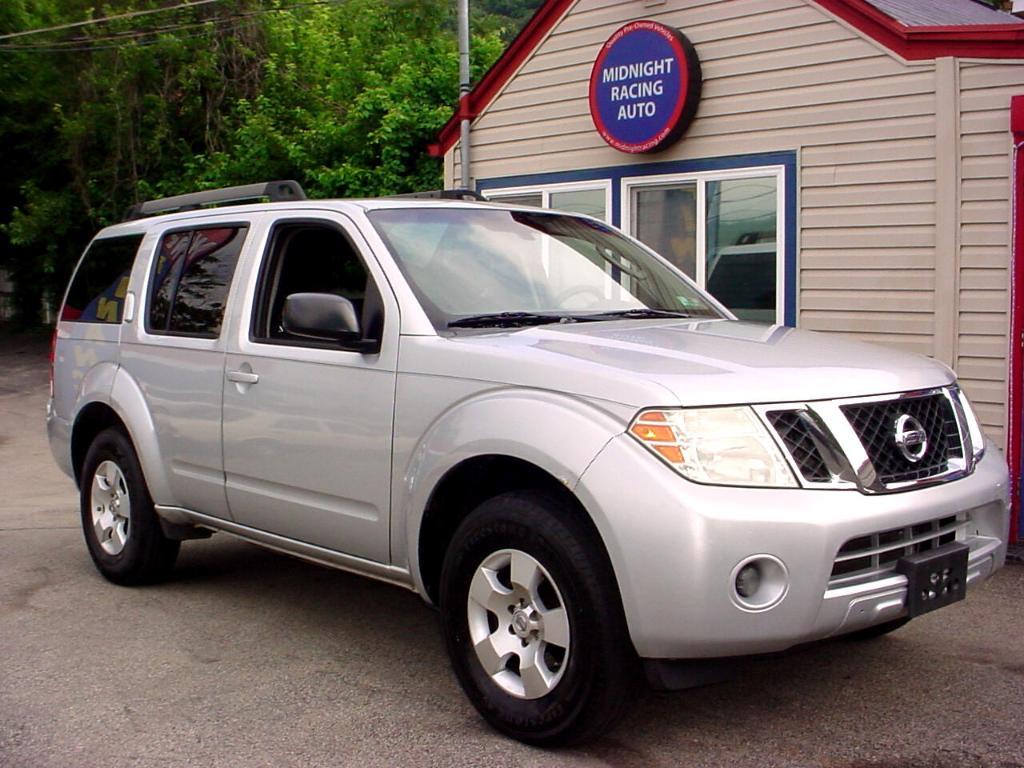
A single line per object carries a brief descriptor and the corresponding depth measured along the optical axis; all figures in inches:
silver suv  140.7
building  301.3
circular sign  360.8
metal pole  435.2
